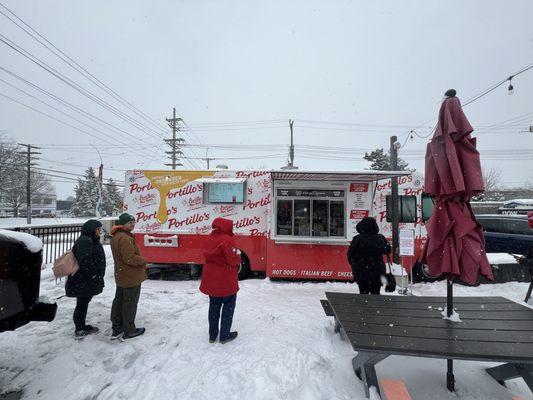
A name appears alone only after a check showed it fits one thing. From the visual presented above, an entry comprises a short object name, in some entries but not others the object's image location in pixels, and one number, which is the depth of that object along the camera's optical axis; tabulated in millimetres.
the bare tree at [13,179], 33781
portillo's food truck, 7184
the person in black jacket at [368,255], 4473
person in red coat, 3832
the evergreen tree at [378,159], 30359
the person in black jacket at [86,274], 4051
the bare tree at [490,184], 49306
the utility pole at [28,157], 31141
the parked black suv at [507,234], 8335
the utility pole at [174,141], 32844
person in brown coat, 4074
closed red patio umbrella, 2826
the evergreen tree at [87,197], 51156
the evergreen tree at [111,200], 50288
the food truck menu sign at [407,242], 5996
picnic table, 2449
